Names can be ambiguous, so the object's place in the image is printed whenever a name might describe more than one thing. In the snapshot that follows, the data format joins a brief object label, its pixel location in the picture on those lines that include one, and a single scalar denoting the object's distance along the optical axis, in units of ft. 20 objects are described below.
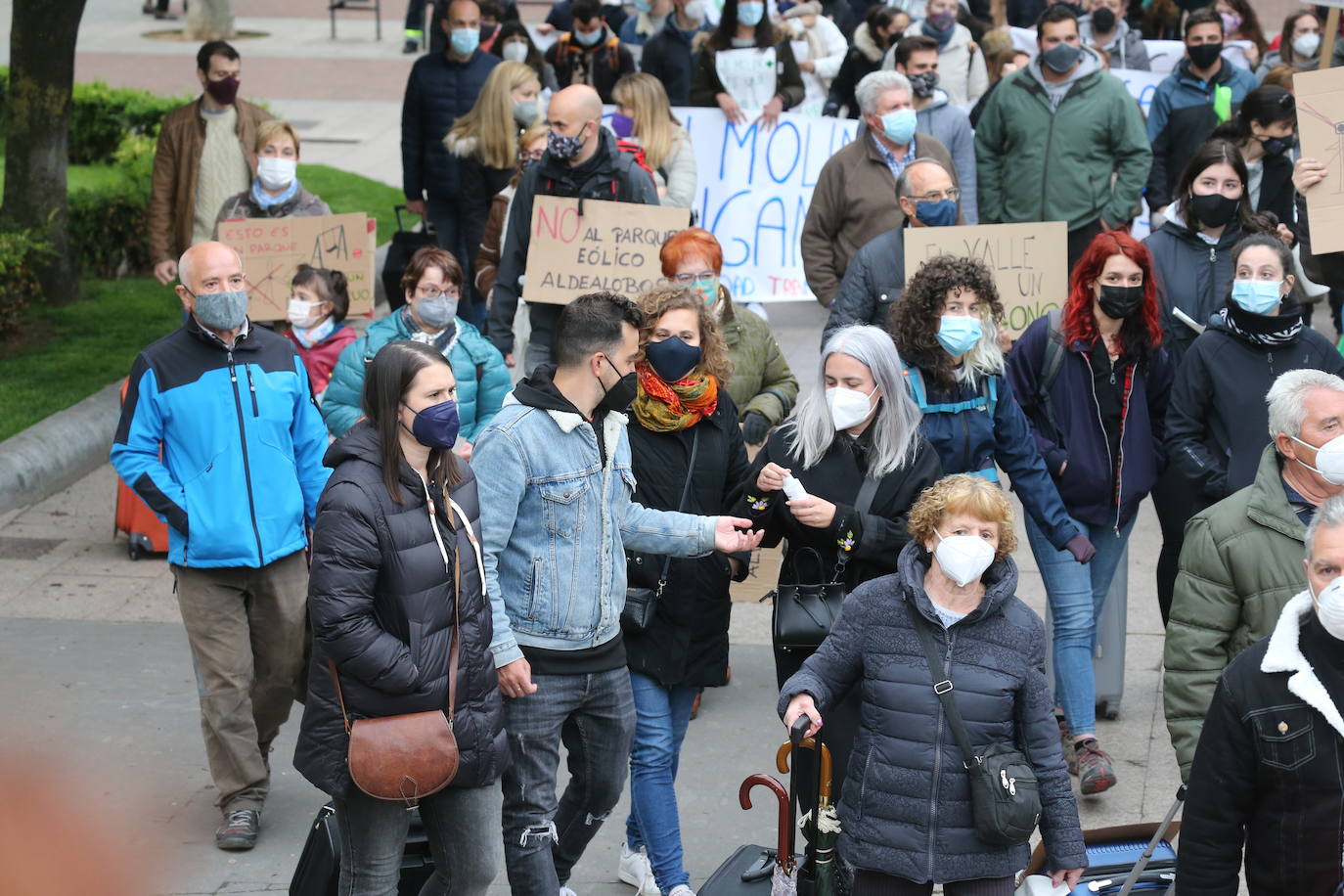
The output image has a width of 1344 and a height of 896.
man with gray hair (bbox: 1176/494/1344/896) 24.04
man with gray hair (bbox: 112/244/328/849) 36.50
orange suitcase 53.88
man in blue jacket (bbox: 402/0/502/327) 69.46
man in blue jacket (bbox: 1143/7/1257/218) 64.90
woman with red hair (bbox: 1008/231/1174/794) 39.60
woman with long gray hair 33.50
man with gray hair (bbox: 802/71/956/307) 51.93
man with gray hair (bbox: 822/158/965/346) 43.70
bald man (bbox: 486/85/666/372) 48.14
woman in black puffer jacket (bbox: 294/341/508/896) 27.99
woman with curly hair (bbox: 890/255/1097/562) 36.73
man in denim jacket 31.19
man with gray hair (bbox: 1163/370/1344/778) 29.50
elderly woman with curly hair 28.43
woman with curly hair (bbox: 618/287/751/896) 34.32
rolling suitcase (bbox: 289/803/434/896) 29.37
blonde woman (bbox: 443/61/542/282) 63.36
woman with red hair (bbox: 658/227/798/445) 41.21
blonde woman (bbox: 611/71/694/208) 62.34
